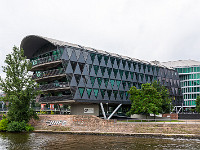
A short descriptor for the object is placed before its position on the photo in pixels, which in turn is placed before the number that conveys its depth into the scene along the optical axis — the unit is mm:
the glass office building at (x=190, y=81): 97688
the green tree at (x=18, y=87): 46719
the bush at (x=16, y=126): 45531
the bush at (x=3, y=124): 47541
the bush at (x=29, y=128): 46275
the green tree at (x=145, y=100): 50594
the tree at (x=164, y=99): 59781
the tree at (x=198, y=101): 70281
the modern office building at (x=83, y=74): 50375
